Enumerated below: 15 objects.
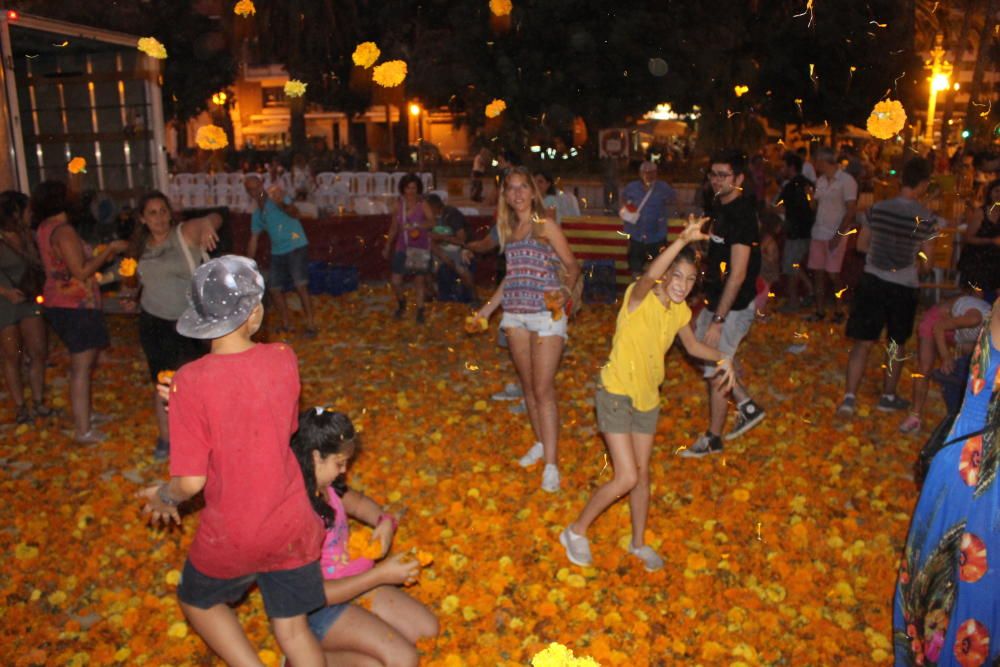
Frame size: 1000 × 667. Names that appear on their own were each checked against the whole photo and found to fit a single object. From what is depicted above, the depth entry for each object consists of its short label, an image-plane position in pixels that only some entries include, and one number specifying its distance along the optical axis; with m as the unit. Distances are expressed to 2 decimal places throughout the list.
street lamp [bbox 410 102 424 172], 46.59
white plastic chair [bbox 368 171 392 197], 25.88
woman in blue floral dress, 2.96
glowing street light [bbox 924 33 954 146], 29.45
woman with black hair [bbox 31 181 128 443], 6.32
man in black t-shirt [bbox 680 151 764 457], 5.66
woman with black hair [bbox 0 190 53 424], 6.73
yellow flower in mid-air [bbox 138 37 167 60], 11.48
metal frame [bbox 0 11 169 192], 9.28
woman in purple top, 10.31
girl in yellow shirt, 4.51
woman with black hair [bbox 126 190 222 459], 6.00
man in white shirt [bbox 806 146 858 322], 9.92
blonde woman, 5.55
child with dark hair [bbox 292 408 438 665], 3.53
